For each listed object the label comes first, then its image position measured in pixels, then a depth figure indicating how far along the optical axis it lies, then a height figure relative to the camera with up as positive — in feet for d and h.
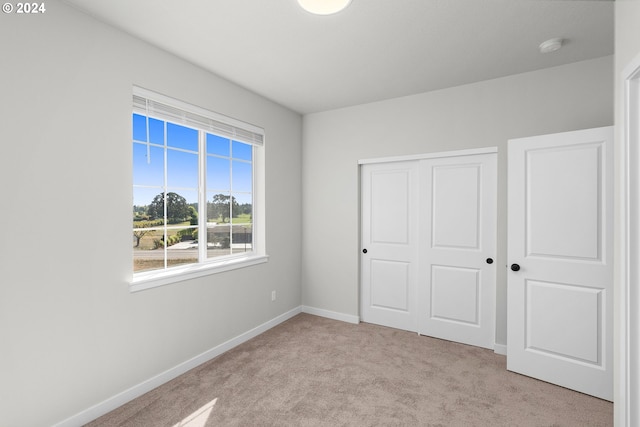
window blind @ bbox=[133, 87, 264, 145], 7.65 +2.85
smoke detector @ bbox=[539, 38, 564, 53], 7.46 +4.23
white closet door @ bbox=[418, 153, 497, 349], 10.06 -1.29
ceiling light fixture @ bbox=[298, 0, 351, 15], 5.87 +4.12
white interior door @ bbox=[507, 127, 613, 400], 7.34 -1.25
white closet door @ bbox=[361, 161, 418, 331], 11.53 -1.25
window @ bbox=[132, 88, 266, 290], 8.02 +0.67
